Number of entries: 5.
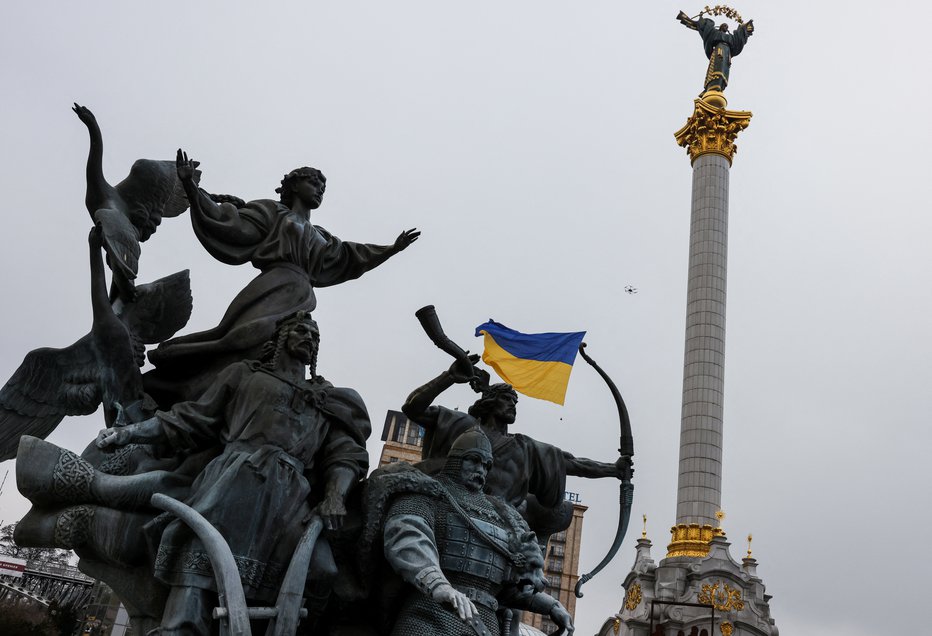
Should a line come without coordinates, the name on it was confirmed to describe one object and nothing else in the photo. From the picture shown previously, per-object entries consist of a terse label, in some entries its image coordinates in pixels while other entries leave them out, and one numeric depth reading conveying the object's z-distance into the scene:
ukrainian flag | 8.77
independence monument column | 26.58
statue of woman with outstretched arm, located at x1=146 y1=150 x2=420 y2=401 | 5.99
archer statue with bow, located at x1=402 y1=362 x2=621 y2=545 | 5.93
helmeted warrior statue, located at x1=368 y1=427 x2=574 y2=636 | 4.56
